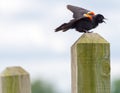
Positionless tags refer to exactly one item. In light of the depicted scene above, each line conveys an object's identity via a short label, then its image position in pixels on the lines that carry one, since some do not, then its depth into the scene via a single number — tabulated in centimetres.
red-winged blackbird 1055
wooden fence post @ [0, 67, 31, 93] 727
